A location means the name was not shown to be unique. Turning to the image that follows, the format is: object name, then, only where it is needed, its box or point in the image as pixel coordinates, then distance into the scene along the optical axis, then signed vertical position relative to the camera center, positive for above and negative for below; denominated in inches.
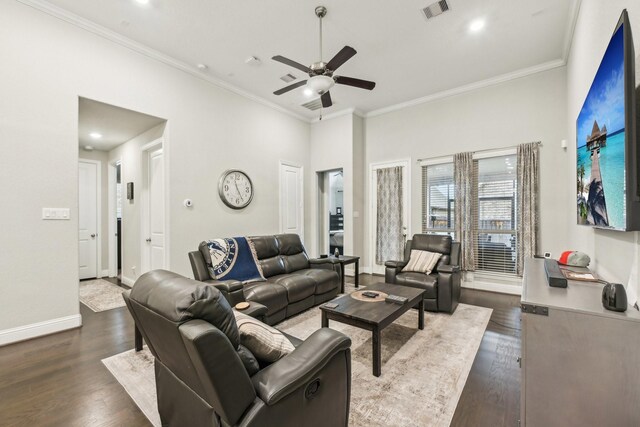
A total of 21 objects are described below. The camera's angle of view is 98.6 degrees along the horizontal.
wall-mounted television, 48.0 +15.1
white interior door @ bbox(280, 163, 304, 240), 226.1 +10.2
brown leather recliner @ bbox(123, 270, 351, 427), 41.0 -26.9
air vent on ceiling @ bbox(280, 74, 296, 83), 177.0 +87.8
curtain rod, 166.3 +41.0
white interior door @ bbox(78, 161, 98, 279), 219.6 -5.7
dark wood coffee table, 86.9 -35.0
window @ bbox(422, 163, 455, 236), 198.8 +9.2
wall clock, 181.2 +16.0
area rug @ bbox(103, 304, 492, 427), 70.9 -51.6
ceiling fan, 115.4 +61.4
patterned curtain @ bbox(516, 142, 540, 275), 164.1 +5.8
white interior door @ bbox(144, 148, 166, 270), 166.2 -0.7
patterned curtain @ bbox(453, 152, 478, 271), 186.5 +1.6
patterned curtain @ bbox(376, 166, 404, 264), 220.8 -3.7
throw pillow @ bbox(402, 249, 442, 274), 155.3 -28.9
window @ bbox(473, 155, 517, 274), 176.1 -1.7
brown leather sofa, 119.6 -34.5
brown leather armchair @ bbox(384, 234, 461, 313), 138.6 -34.6
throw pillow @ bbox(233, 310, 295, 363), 52.8 -25.5
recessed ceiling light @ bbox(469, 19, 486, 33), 128.3 +88.7
